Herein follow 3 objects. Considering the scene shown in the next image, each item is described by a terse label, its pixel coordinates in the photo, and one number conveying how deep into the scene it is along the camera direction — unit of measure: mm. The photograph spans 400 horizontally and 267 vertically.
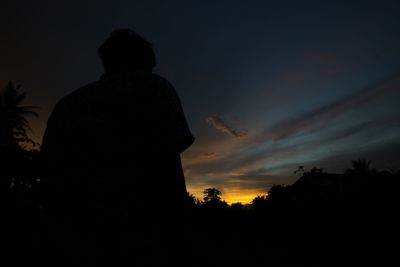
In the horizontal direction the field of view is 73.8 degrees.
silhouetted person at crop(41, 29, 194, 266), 1057
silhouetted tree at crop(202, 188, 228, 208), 61469
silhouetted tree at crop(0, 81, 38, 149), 17800
